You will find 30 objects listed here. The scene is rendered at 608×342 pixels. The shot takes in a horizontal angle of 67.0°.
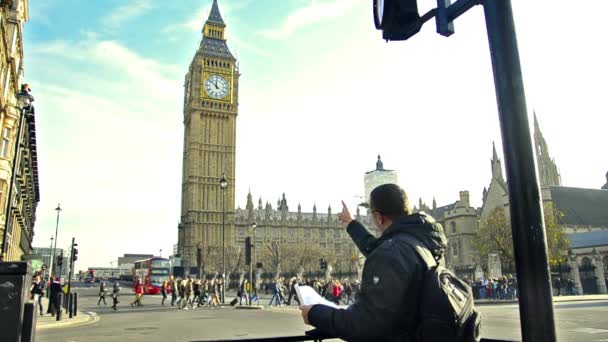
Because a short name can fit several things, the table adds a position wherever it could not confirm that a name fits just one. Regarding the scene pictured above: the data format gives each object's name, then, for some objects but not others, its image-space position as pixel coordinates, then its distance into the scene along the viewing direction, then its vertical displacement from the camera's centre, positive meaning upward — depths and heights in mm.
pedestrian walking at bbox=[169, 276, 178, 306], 30188 -1370
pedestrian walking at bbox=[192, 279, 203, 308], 29156 -1296
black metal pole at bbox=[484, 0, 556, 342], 1849 +323
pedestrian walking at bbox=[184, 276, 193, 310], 27706 -1393
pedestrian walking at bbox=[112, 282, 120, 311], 25156 -1481
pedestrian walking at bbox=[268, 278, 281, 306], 30828 -1644
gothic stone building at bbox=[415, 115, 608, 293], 57597 +7268
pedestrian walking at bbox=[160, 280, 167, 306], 30697 -1354
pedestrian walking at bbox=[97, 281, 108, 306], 31000 -1344
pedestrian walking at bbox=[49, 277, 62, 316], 17903 -975
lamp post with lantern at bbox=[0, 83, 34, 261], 15170 +5520
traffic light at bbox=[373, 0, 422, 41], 2584 +1372
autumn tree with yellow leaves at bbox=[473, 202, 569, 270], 43875 +2292
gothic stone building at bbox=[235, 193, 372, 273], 113969 +9961
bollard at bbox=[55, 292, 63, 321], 17725 -1257
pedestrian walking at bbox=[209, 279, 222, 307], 29797 -1737
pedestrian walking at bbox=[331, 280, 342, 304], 30562 -1716
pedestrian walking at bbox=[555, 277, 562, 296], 37762 -2141
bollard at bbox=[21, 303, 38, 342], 5712 -617
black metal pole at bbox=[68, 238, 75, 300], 26344 +937
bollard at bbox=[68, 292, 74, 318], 18938 -1274
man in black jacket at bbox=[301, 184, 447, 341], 1982 -133
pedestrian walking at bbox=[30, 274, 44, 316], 19781 -589
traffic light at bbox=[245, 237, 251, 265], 29831 +1035
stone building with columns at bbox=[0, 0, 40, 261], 26797 +10686
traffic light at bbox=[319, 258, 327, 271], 32281 +83
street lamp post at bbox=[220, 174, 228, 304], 30841 +5624
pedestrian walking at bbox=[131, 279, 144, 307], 28069 -1202
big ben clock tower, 99125 +27115
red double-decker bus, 48109 -453
